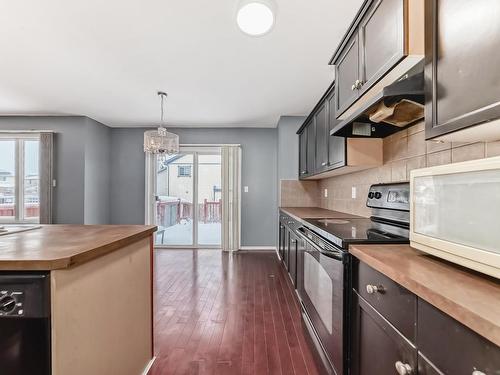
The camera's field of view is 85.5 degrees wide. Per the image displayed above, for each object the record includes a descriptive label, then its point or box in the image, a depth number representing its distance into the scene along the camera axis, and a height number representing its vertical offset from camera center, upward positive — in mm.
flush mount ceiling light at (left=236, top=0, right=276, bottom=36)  1798 +1205
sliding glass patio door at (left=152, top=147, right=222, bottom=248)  5496 -111
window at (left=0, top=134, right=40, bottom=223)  4711 +122
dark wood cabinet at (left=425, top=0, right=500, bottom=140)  792 +414
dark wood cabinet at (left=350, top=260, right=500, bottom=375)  611 -438
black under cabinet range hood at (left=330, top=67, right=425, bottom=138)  1222 +459
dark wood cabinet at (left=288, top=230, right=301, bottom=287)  2865 -727
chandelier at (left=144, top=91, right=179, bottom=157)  3479 +625
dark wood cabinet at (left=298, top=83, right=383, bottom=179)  2277 +405
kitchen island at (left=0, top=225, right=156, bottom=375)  938 -443
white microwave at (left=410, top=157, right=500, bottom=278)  760 -76
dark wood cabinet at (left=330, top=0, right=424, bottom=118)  1124 +721
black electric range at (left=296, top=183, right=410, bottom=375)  1371 -425
